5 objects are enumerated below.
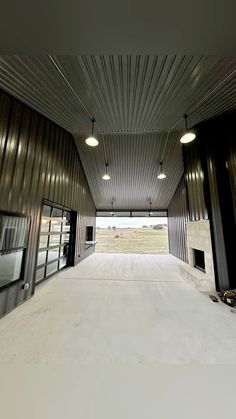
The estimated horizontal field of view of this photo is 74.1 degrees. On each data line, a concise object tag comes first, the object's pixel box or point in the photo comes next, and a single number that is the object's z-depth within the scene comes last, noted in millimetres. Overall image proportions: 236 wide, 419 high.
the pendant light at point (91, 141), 3668
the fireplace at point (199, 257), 3889
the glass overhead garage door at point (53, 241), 4266
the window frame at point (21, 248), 2822
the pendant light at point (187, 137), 3445
